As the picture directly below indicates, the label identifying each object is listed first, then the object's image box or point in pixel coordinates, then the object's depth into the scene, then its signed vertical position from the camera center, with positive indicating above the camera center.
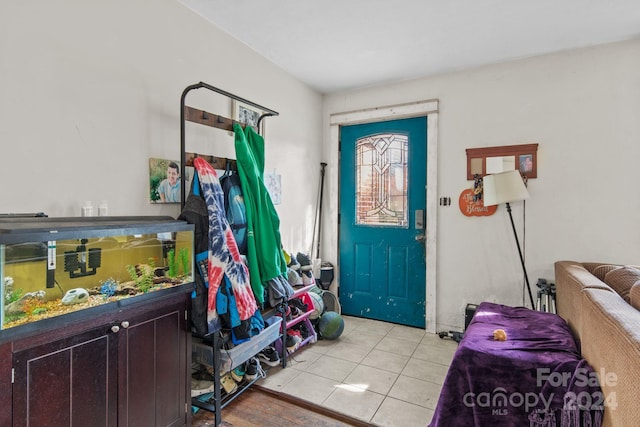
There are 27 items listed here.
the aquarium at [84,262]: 1.22 -0.24
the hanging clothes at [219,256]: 1.91 -0.27
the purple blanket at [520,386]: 1.40 -0.77
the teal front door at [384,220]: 3.59 -0.09
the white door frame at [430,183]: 3.44 +0.31
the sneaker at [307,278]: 3.05 -0.61
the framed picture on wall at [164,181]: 2.09 +0.20
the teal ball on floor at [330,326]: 3.17 -1.09
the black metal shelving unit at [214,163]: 1.97 +0.33
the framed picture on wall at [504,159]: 3.03 +0.51
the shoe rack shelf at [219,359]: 1.97 -0.92
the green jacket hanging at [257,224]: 2.26 -0.09
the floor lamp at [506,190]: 2.85 +0.20
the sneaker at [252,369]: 2.35 -1.13
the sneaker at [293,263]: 3.07 -0.48
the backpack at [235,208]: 2.22 +0.02
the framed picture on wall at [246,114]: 2.75 +0.84
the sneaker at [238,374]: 2.27 -1.13
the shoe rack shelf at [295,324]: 2.67 -1.02
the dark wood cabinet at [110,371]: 1.22 -0.69
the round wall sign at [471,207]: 3.20 +0.06
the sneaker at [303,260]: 3.20 -0.48
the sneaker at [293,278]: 2.89 -0.58
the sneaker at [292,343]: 2.79 -1.11
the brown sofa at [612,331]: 1.05 -0.47
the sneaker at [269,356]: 2.56 -1.12
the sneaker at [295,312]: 2.91 -0.89
